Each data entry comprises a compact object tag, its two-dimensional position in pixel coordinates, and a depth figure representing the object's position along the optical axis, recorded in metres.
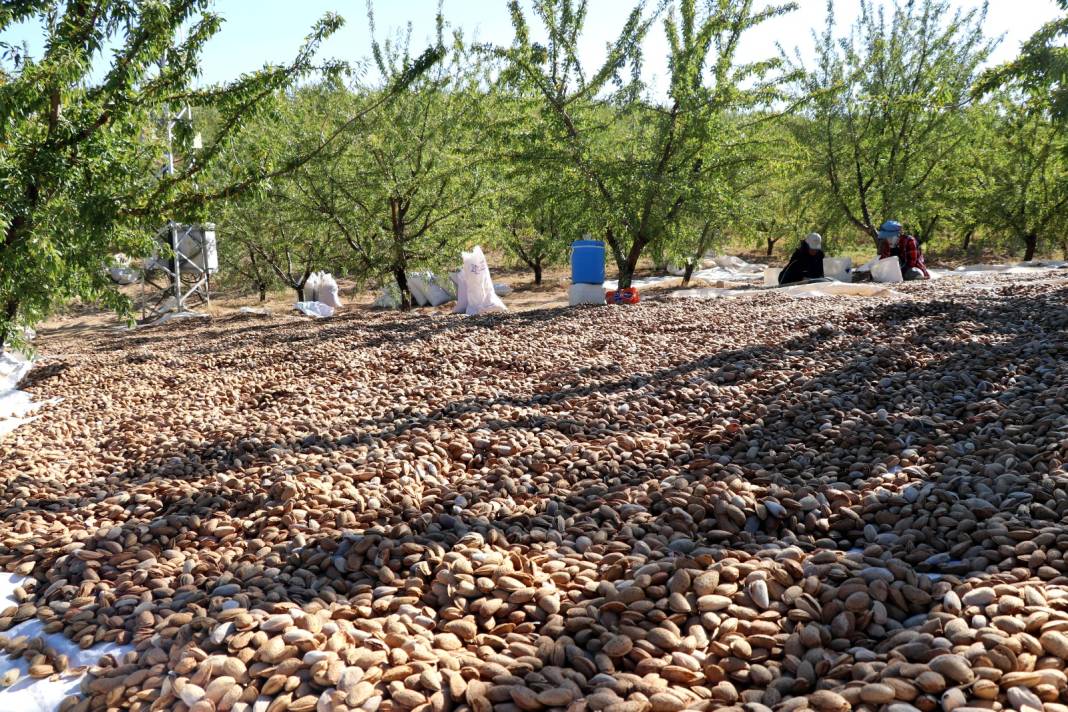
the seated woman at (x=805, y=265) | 12.08
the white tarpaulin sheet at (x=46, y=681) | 2.07
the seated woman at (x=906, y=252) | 12.22
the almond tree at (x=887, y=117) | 15.53
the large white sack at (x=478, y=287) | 10.94
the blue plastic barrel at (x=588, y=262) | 10.42
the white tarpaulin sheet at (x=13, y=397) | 5.55
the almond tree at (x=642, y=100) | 10.46
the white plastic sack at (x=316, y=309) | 12.45
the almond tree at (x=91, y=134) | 3.67
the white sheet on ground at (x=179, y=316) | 13.64
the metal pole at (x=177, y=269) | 13.41
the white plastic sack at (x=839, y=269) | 12.59
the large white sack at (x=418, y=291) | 14.21
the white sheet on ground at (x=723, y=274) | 16.29
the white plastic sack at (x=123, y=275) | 19.80
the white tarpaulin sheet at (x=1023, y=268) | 12.66
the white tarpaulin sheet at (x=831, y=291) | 9.68
